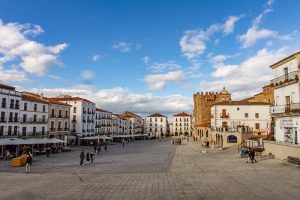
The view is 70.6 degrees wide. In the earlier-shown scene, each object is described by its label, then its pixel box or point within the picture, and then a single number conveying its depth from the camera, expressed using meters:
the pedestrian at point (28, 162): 18.17
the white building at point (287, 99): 21.30
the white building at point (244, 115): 40.80
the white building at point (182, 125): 116.09
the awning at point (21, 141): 28.13
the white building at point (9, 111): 34.00
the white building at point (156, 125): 112.86
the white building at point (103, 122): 63.34
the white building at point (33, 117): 38.04
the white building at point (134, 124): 94.27
